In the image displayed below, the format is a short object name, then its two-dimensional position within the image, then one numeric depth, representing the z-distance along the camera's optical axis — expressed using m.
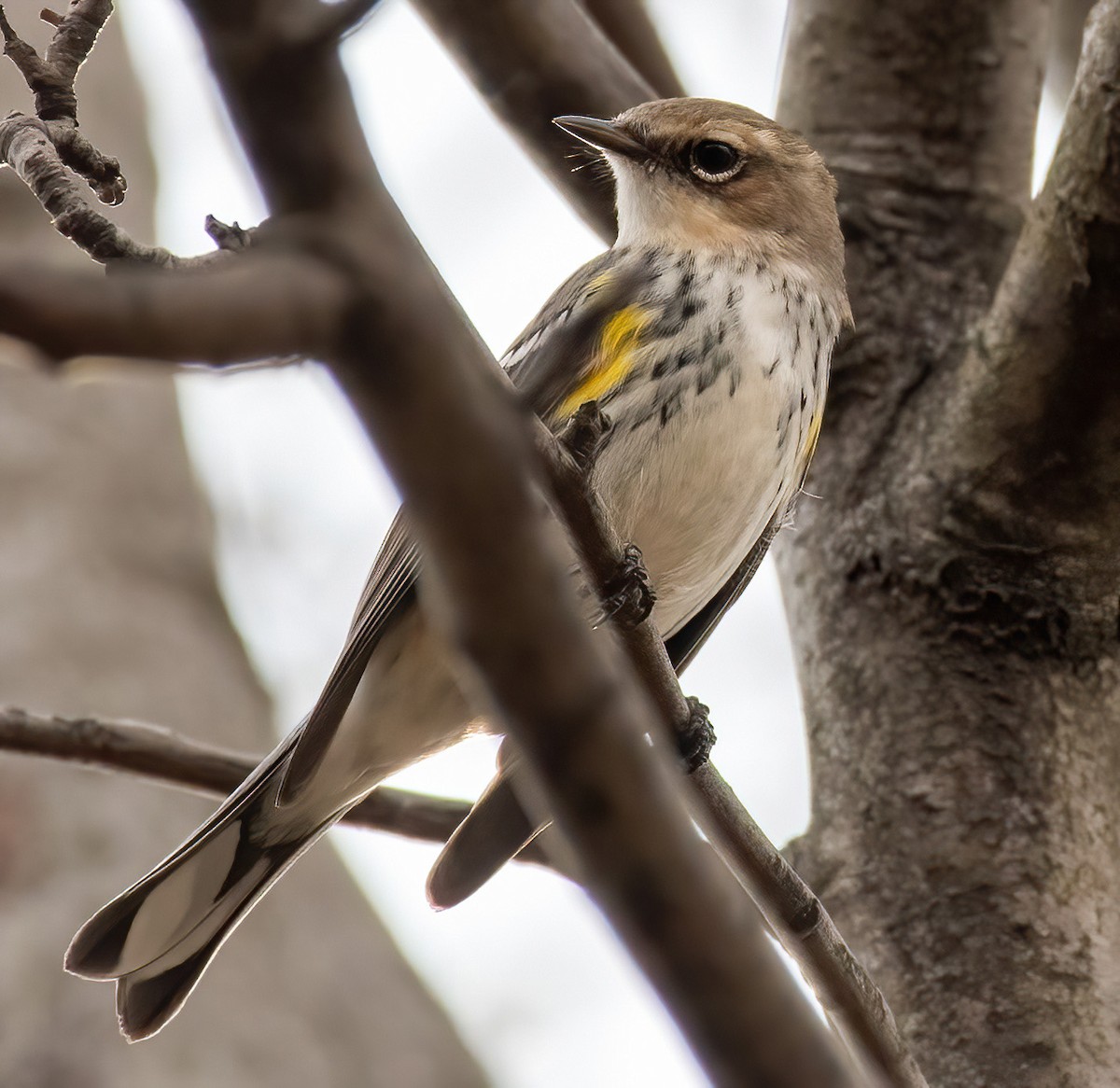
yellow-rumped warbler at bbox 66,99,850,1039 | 2.80
